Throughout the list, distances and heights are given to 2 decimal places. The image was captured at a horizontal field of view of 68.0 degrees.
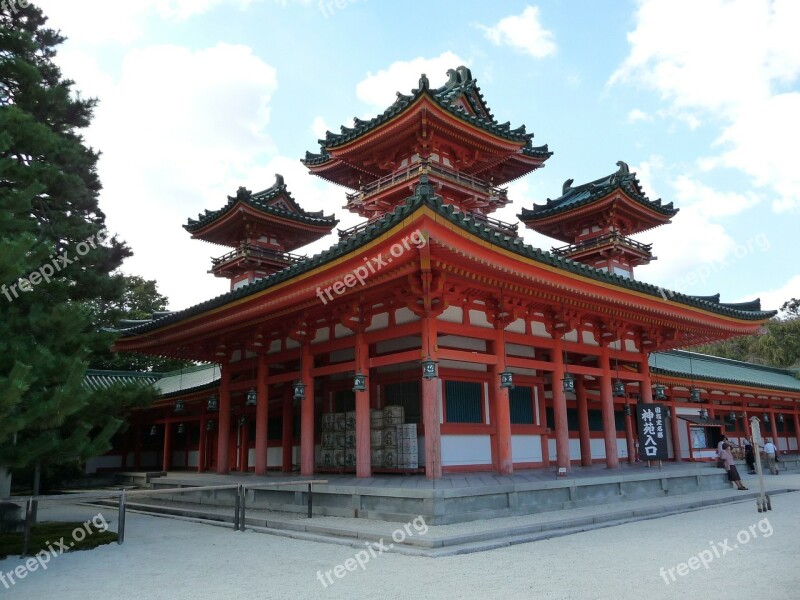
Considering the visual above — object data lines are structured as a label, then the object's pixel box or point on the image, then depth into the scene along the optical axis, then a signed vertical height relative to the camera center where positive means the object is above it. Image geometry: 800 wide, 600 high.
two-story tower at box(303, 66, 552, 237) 16.67 +8.74
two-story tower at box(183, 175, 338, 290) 21.45 +8.02
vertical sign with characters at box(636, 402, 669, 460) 15.63 +0.15
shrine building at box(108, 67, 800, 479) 12.06 +3.14
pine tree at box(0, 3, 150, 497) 9.07 +3.29
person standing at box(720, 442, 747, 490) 16.98 -0.91
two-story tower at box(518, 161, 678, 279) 21.25 +8.11
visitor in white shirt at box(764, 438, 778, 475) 24.39 -0.77
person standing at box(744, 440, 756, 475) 22.42 -0.86
